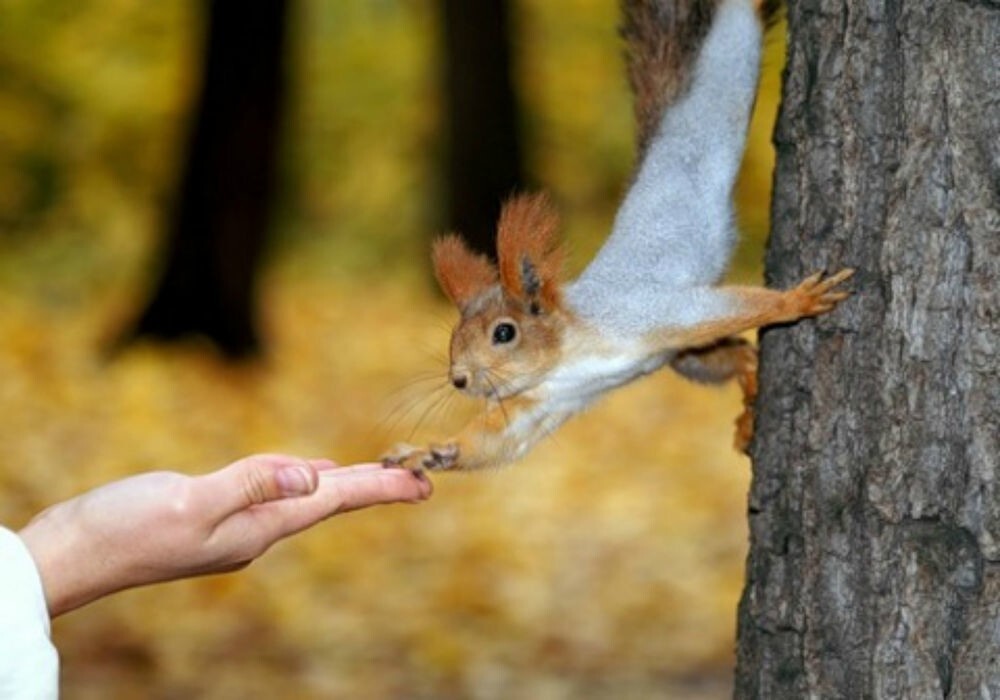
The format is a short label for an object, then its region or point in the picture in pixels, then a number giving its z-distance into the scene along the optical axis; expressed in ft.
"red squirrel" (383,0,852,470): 13.73
